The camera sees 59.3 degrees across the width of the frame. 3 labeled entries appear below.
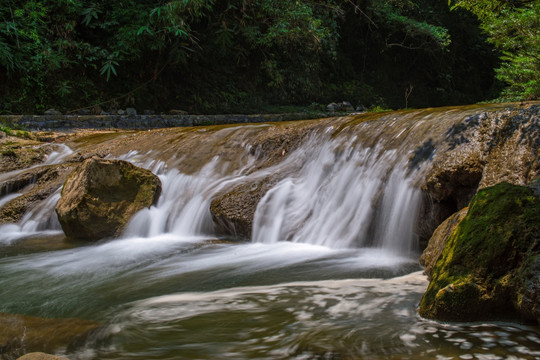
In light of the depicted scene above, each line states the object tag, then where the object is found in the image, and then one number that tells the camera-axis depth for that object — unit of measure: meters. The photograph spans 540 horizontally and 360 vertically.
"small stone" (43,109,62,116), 12.46
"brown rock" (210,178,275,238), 5.33
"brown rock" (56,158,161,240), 5.57
